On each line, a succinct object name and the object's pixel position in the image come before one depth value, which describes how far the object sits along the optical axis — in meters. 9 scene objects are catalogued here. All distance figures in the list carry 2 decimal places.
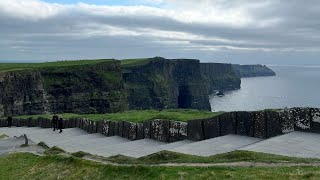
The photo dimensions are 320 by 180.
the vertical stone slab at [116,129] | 21.89
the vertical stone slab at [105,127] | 22.89
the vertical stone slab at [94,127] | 24.48
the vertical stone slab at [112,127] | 22.38
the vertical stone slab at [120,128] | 21.43
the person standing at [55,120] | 29.13
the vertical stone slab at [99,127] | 23.73
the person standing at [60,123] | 27.65
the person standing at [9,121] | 39.10
